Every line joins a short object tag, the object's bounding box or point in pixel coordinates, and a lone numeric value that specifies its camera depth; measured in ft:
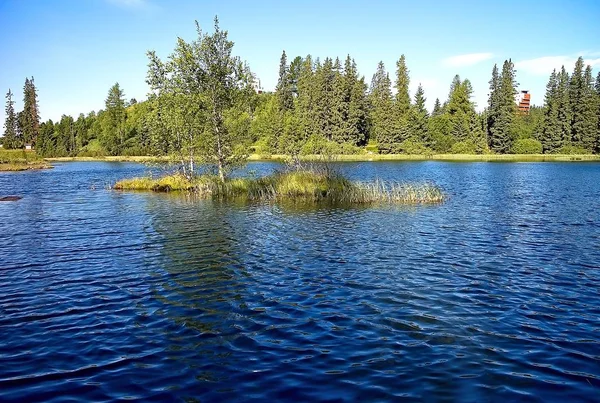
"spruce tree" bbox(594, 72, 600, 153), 324.80
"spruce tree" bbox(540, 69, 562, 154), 335.26
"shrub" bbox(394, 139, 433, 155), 342.23
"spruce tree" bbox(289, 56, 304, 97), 453.17
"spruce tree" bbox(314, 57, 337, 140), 353.92
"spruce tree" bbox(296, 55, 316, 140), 356.79
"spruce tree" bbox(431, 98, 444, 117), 458.91
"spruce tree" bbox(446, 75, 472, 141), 354.33
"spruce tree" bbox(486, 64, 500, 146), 348.38
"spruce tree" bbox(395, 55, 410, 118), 361.51
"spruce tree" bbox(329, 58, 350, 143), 351.46
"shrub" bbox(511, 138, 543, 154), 339.36
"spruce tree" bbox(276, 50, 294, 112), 425.69
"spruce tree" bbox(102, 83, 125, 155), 420.36
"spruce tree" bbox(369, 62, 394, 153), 348.18
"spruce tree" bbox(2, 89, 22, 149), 470.80
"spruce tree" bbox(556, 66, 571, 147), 335.06
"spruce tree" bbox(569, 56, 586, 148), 332.80
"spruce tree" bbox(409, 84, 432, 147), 348.79
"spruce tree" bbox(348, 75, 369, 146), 357.82
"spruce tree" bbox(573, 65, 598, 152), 327.26
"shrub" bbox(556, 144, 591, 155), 324.39
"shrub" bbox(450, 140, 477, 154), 341.00
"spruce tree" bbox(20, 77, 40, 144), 467.52
